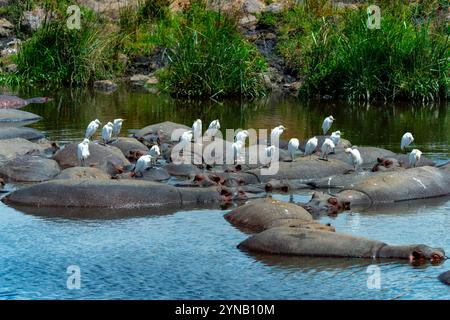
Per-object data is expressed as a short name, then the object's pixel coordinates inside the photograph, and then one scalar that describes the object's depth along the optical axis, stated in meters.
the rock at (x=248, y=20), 37.75
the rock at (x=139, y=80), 36.44
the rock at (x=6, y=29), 39.19
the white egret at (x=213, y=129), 22.09
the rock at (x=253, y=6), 38.84
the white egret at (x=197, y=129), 21.48
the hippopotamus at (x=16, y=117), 25.79
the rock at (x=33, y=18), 38.06
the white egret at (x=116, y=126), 21.55
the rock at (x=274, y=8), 37.99
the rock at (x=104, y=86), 34.46
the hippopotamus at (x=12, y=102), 28.90
